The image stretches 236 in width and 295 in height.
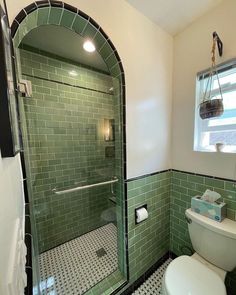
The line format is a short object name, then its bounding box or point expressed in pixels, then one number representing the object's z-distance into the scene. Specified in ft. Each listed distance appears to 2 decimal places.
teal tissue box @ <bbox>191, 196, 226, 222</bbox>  3.95
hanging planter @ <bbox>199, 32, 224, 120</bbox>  3.81
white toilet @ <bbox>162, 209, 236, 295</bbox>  3.30
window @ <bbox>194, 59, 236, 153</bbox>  4.17
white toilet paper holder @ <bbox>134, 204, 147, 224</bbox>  4.59
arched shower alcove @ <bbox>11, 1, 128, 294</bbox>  3.01
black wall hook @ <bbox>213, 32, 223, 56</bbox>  3.87
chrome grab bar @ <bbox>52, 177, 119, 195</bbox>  4.67
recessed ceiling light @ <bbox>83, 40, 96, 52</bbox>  4.88
